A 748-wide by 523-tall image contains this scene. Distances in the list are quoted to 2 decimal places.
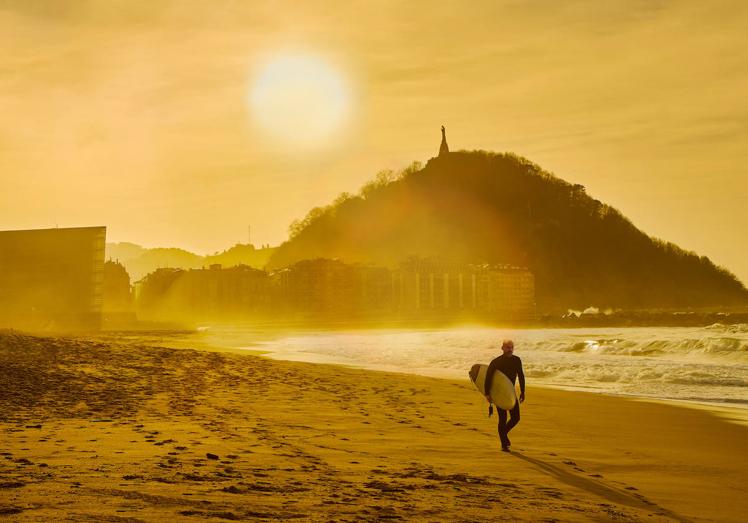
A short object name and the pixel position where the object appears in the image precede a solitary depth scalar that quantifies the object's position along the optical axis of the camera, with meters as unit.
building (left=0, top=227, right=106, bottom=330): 67.88
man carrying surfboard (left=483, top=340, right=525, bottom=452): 12.63
